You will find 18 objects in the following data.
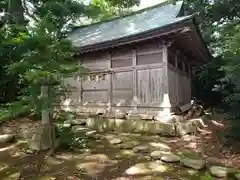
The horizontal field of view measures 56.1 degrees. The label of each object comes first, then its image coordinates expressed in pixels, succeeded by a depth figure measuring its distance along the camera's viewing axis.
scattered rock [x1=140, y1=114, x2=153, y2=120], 8.77
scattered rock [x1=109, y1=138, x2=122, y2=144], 7.13
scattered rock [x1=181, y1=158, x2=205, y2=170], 4.98
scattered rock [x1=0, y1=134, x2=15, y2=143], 6.99
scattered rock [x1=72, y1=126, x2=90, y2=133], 8.20
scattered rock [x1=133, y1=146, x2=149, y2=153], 6.27
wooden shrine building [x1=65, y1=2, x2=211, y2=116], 8.68
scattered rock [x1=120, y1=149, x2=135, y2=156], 6.03
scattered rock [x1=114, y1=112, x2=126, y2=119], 9.38
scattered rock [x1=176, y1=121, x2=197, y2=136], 8.12
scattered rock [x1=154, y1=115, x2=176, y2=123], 8.38
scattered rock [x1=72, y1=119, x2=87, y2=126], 9.63
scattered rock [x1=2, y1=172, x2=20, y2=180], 4.50
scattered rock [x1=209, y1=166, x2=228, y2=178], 4.62
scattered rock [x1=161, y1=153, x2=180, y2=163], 5.34
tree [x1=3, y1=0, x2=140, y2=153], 5.50
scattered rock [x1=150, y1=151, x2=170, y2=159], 5.65
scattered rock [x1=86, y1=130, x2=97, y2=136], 8.02
